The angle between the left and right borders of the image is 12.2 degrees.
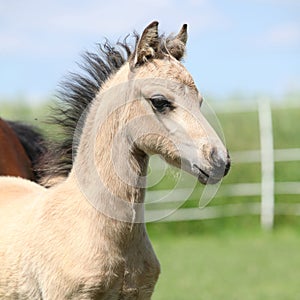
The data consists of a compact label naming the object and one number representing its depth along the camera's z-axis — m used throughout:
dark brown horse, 10.89
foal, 6.87
